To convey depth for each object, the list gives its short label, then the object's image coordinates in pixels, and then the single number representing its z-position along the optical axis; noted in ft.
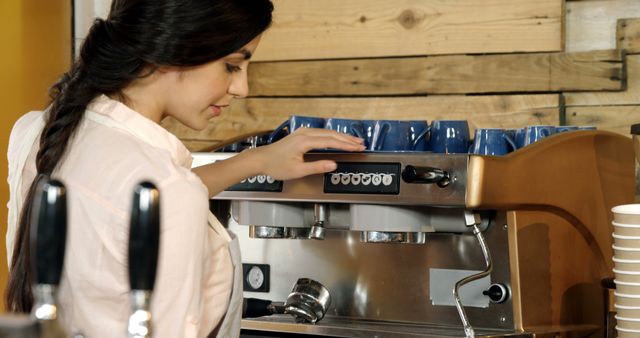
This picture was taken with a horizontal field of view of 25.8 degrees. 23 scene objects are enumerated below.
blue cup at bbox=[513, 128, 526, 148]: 8.40
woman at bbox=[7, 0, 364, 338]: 6.35
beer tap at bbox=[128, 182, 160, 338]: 3.85
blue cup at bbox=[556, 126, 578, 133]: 8.39
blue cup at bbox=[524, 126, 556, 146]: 8.27
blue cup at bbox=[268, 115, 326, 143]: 8.65
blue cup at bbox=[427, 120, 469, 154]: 8.37
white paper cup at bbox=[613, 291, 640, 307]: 7.37
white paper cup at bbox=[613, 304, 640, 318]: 7.37
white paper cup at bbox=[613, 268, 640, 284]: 7.37
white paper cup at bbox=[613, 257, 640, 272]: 7.38
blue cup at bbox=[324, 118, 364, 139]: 8.52
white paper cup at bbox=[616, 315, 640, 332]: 7.36
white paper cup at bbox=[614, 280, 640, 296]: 7.38
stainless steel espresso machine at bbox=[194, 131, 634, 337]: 7.81
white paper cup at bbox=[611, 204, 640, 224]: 7.38
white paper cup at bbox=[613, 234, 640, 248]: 7.38
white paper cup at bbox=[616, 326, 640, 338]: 7.36
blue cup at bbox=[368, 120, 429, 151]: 8.36
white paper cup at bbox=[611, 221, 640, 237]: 7.38
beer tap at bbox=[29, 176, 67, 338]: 3.76
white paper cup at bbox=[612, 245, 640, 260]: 7.38
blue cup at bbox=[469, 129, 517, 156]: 8.24
